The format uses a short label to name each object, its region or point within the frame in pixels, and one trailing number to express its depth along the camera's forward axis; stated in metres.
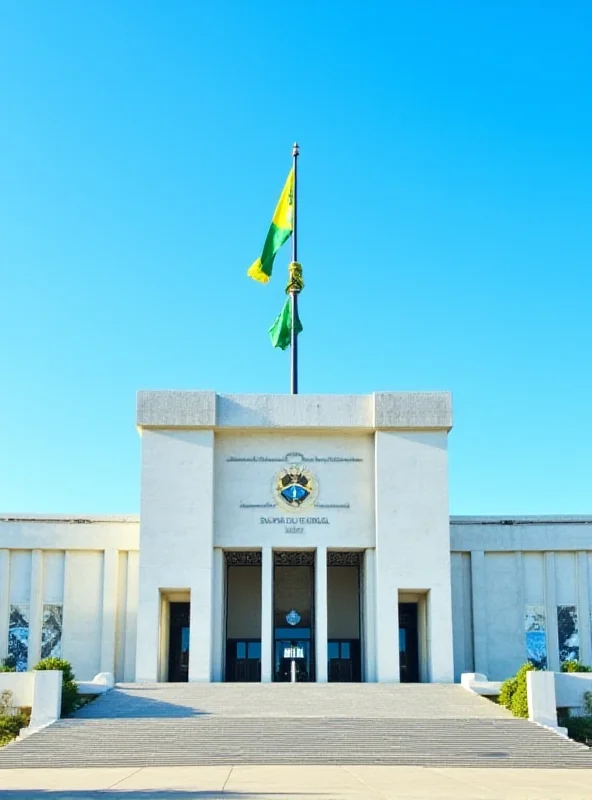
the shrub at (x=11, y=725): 29.20
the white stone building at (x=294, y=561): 36.78
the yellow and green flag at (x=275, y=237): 41.41
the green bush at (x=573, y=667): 34.06
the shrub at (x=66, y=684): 29.67
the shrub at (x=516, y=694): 29.56
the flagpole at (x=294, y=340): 39.22
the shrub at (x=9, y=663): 38.09
